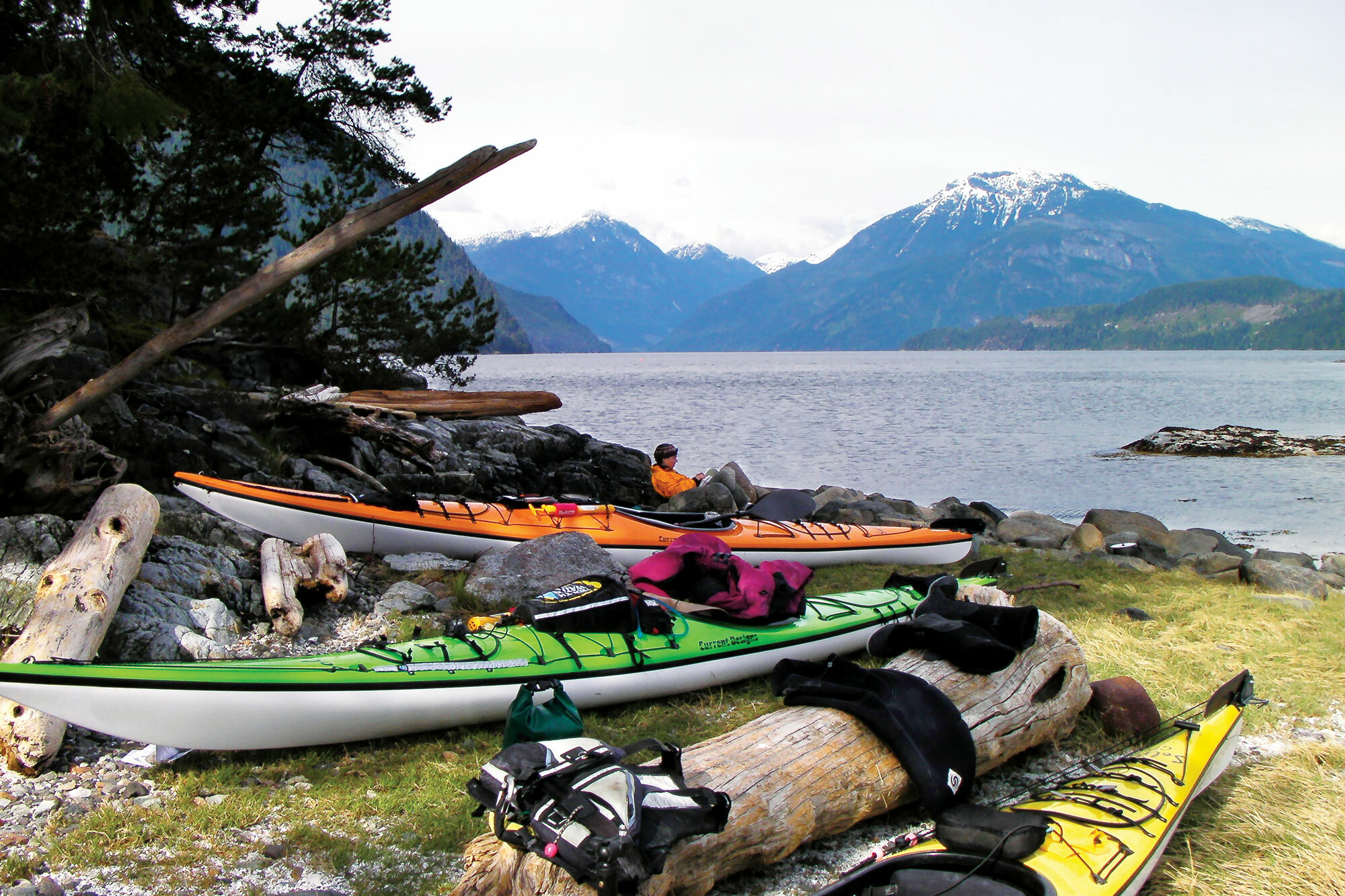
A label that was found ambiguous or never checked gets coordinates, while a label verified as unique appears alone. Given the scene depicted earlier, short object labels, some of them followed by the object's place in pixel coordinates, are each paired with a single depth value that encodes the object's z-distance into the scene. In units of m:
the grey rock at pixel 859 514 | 11.70
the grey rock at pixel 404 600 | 5.71
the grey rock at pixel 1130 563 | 8.54
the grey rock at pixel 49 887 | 2.61
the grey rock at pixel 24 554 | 4.36
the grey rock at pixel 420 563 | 7.02
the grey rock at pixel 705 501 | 10.61
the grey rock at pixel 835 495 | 14.13
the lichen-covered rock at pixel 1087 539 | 10.68
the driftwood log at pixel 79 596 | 3.39
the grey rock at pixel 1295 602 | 6.53
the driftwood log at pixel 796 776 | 2.47
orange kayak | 7.14
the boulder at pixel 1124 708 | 4.00
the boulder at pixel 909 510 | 13.01
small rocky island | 22.28
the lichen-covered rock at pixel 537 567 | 5.88
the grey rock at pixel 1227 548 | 11.18
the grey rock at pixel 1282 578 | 7.63
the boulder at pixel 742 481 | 13.03
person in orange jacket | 10.06
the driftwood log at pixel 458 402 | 12.02
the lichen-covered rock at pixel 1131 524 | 11.28
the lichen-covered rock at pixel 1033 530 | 10.97
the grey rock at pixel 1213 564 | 8.90
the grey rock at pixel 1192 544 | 11.13
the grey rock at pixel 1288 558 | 10.61
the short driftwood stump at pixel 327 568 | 5.63
